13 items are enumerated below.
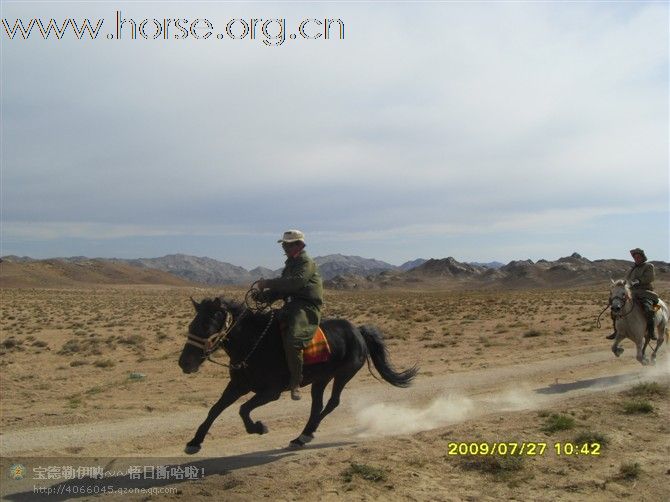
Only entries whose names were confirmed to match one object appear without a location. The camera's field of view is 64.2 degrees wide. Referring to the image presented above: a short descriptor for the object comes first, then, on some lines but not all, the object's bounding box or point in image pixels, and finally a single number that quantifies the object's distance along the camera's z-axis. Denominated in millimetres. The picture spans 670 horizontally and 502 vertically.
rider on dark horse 7066
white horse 12289
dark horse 6766
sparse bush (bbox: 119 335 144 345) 23953
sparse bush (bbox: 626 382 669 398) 9695
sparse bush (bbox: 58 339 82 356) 21328
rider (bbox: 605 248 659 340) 13008
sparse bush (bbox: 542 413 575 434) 7742
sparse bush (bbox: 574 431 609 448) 7129
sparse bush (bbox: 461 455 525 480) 6355
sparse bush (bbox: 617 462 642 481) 6137
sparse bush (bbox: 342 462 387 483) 6133
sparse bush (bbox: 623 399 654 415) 8531
